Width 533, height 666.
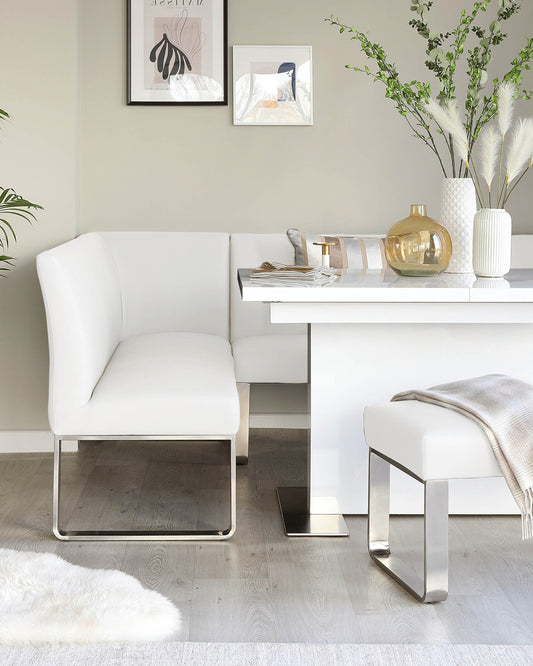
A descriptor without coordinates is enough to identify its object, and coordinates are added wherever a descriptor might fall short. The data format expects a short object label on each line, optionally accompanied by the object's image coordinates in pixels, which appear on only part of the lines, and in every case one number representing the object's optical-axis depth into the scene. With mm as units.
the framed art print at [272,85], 4031
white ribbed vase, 2738
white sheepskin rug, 2021
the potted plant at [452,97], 2752
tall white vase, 2908
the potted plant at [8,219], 3621
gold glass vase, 2787
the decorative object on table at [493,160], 2680
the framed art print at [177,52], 3986
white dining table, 2779
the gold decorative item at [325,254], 2850
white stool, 2160
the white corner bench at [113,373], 2670
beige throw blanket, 2152
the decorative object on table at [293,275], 2604
